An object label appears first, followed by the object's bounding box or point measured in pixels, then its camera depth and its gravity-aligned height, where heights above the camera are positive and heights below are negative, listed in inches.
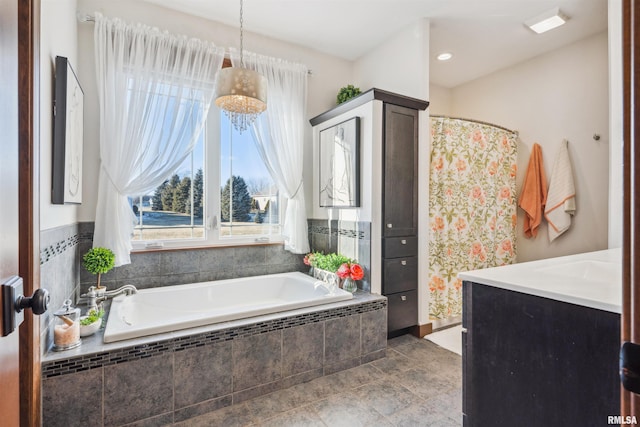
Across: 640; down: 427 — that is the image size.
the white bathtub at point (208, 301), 71.5 -26.9
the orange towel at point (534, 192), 130.4 +8.9
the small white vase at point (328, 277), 100.0 -23.3
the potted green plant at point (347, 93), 127.0 +49.6
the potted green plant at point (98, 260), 87.0 -13.9
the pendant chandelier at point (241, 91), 80.7 +32.2
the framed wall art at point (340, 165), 109.3 +18.2
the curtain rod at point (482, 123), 115.6 +36.4
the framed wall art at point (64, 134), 72.3 +19.2
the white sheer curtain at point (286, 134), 119.4 +31.1
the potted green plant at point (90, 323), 68.3 -25.3
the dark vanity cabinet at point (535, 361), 36.5 -20.2
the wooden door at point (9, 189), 24.4 +1.9
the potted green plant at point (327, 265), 106.9 -19.3
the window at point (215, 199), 108.7 +4.9
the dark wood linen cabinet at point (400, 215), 105.9 -0.9
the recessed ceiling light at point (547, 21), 105.0 +67.9
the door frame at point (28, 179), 28.5 +3.1
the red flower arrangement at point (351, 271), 102.6 -19.9
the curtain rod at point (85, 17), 93.2 +59.3
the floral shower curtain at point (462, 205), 116.9 +3.0
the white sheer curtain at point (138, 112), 94.1 +32.5
